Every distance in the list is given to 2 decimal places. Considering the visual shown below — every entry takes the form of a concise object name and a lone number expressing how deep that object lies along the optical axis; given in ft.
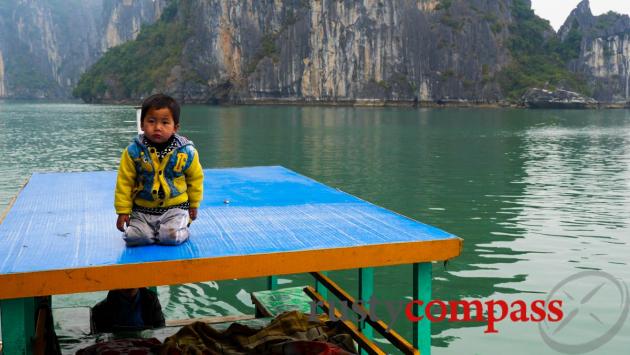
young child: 13.29
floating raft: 10.84
